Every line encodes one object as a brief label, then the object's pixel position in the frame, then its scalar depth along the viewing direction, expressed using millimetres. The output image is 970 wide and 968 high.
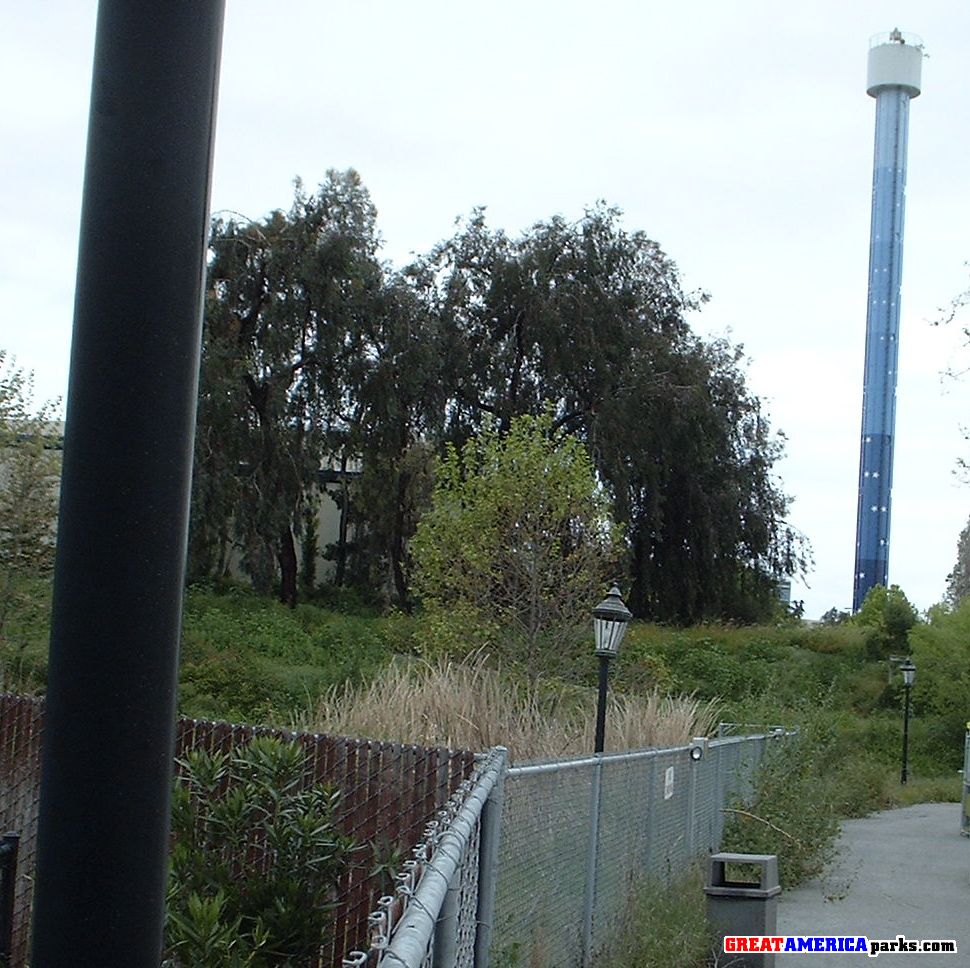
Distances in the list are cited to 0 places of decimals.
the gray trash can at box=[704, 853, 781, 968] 8938
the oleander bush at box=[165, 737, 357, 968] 6117
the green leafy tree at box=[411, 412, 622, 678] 21172
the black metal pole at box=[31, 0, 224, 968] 2064
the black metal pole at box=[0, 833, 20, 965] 6113
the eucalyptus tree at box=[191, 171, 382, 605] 40125
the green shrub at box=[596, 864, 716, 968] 7922
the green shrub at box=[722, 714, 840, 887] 13953
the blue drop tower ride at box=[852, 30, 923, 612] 73938
